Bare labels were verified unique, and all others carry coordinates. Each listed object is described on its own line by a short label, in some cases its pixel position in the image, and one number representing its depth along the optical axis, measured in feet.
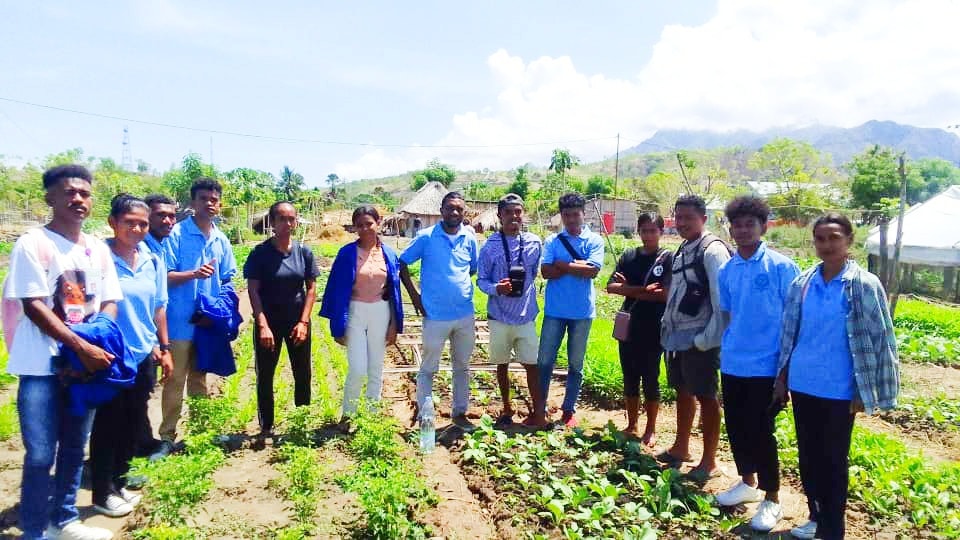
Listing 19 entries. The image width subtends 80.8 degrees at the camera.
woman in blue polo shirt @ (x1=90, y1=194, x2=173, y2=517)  11.18
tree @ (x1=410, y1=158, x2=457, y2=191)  223.51
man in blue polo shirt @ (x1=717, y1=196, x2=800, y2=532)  11.21
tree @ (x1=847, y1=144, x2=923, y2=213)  127.44
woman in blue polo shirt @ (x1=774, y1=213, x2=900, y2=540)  9.59
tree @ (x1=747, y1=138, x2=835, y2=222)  135.64
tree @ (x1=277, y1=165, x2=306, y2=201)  174.77
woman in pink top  14.98
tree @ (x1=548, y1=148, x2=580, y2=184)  161.17
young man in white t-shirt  9.01
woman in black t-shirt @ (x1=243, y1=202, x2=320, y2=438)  14.37
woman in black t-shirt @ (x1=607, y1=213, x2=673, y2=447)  14.64
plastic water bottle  14.39
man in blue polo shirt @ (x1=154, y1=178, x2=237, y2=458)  13.82
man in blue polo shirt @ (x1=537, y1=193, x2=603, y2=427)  15.55
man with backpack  12.57
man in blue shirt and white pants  15.47
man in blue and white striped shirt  15.99
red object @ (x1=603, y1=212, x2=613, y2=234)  139.74
